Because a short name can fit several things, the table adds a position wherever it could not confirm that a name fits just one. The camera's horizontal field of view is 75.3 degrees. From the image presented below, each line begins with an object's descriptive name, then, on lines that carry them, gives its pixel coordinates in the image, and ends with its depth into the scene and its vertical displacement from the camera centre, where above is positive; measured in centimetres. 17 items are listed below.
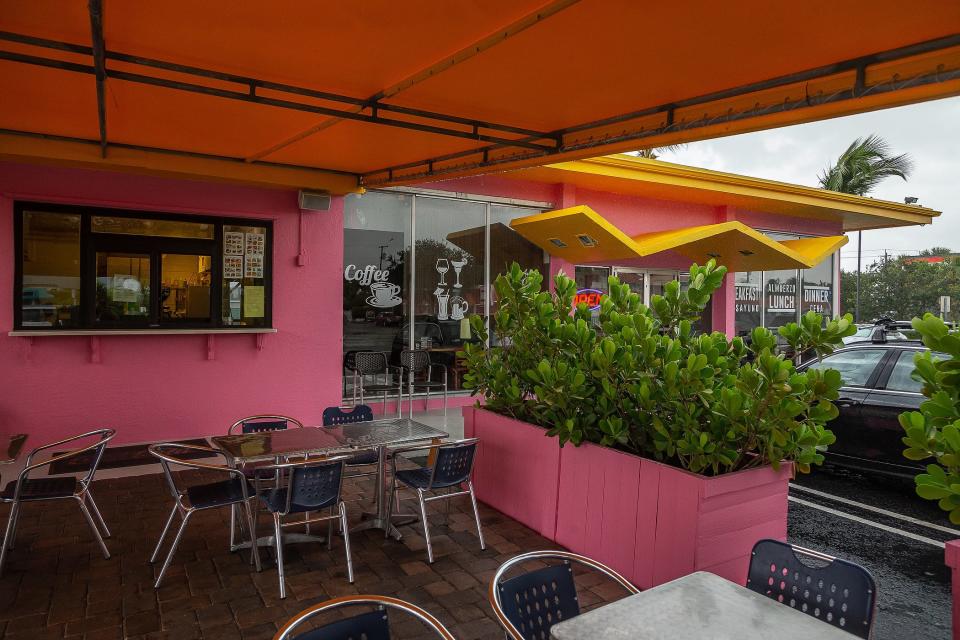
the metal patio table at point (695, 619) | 199 -102
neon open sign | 1105 +33
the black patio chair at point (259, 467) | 429 -110
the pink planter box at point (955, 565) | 244 -99
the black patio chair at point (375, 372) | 819 -83
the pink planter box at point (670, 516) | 351 -121
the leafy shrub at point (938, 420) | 213 -36
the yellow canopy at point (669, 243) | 903 +118
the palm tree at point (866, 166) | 2333 +581
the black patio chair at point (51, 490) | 395 -123
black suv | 585 -84
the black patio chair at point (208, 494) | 382 -122
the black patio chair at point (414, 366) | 841 -75
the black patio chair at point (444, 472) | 425 -113
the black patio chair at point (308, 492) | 375 -112
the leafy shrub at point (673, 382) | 342 -40
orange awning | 299 +145
